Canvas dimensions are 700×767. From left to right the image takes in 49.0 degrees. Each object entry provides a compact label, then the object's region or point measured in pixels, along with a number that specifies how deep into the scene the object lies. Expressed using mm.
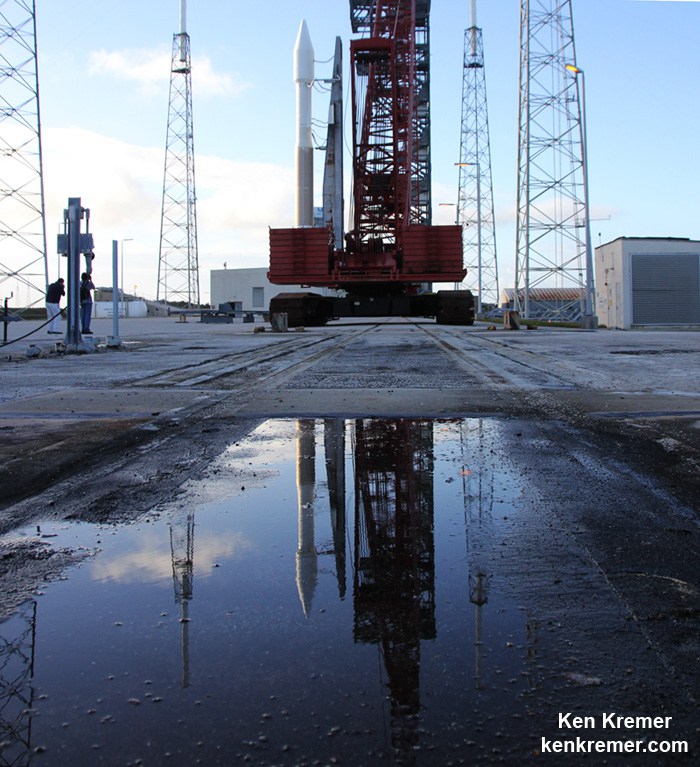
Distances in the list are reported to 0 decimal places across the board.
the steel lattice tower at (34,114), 32844
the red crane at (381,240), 27234
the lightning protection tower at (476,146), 56562
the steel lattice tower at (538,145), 36812
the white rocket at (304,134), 35156
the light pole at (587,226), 32344
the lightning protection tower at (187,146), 61156
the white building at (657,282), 42188
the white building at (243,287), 89875
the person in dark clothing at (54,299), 17531
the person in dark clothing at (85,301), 16625
